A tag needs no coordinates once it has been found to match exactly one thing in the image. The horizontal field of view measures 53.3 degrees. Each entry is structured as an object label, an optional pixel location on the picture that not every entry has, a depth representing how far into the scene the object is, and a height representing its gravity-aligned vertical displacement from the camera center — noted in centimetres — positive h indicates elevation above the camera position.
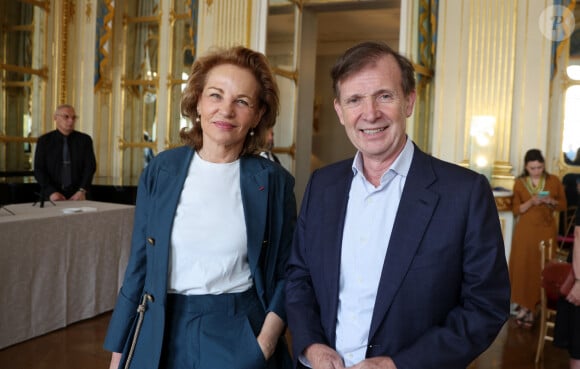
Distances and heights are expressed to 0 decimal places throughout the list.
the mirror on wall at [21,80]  812 +101
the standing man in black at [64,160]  634 -10
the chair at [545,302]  464 -108
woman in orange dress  593 -59
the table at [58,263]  431 -92
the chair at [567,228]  652 -68
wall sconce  657 +27
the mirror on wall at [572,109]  696 +74
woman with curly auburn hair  176 -28
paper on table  489 -50
